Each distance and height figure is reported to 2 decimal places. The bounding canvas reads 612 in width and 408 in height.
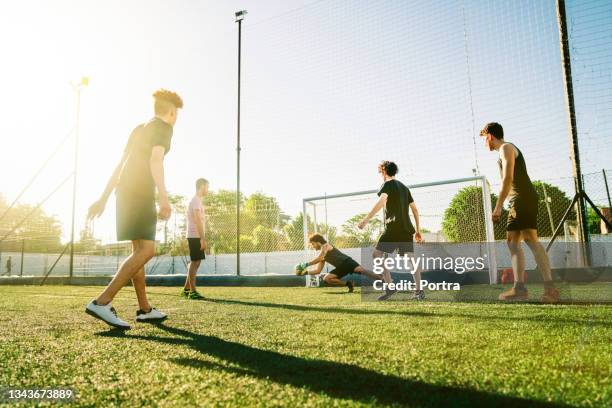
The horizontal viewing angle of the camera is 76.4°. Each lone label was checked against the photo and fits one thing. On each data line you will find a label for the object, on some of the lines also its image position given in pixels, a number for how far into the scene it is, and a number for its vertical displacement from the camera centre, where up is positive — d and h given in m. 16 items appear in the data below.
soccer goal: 9.26 +0.83
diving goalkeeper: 7.28 -0.29
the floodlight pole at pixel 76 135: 14.04 +4.32
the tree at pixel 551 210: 12.26 +1.13
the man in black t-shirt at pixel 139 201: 3.22 +0.45
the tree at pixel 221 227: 14.95 +0.99
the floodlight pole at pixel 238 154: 12.44 +3.22
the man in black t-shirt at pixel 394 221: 5.66 +0.39
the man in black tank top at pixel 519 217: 4.39 +0.32
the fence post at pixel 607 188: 9.76 +1.48
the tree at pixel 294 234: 12.68 +0.53
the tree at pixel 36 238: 20.48 +0.96
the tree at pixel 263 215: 13.28 +1.25
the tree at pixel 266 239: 13.68 +0.42
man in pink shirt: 6.63 +0.37
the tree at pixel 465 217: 9.68 +0.74
